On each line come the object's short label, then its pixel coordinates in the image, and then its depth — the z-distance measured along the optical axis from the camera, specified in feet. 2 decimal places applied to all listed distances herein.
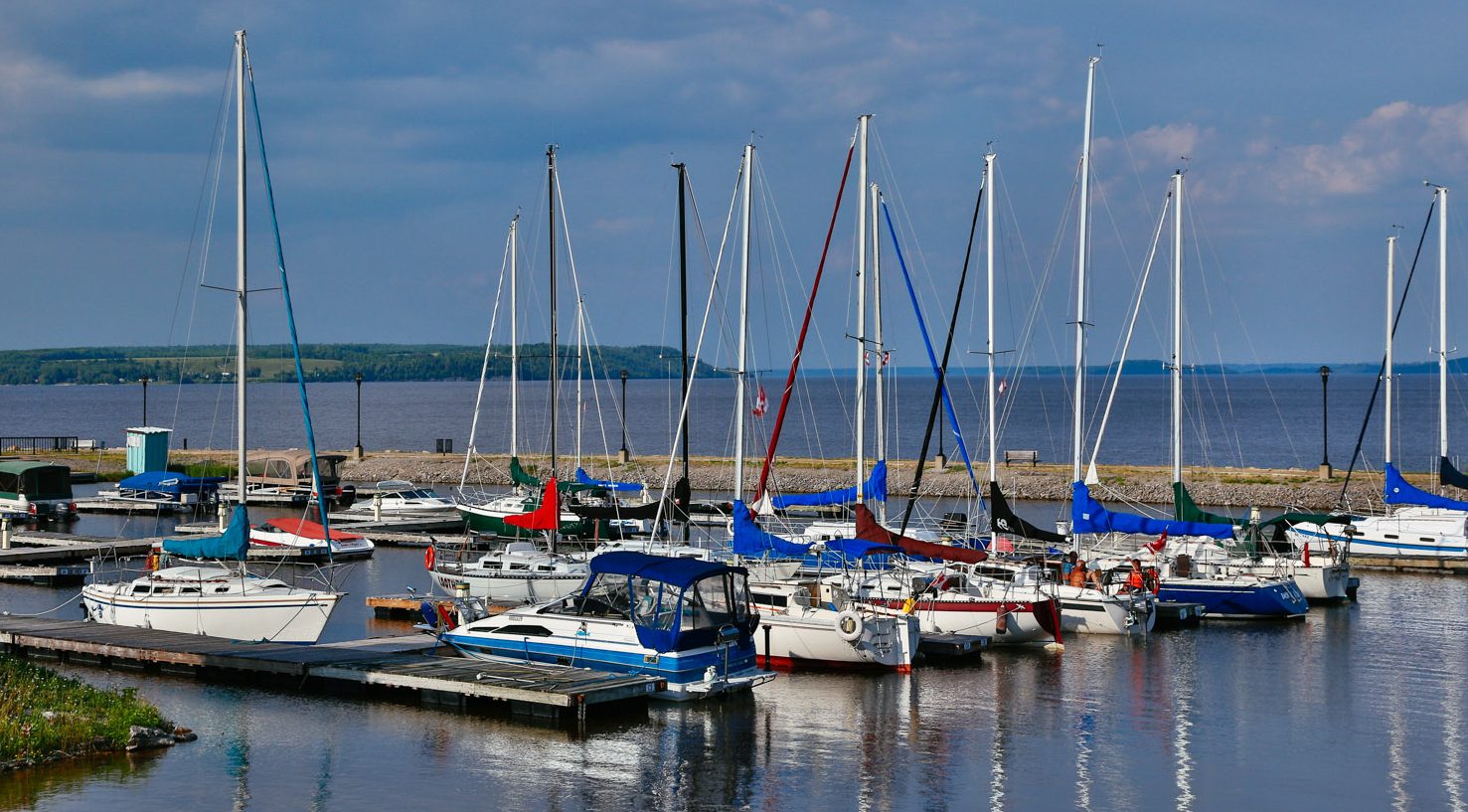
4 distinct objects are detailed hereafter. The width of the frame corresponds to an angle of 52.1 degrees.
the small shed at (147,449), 251.80
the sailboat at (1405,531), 158.40
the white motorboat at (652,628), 86.79
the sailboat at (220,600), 101.55
